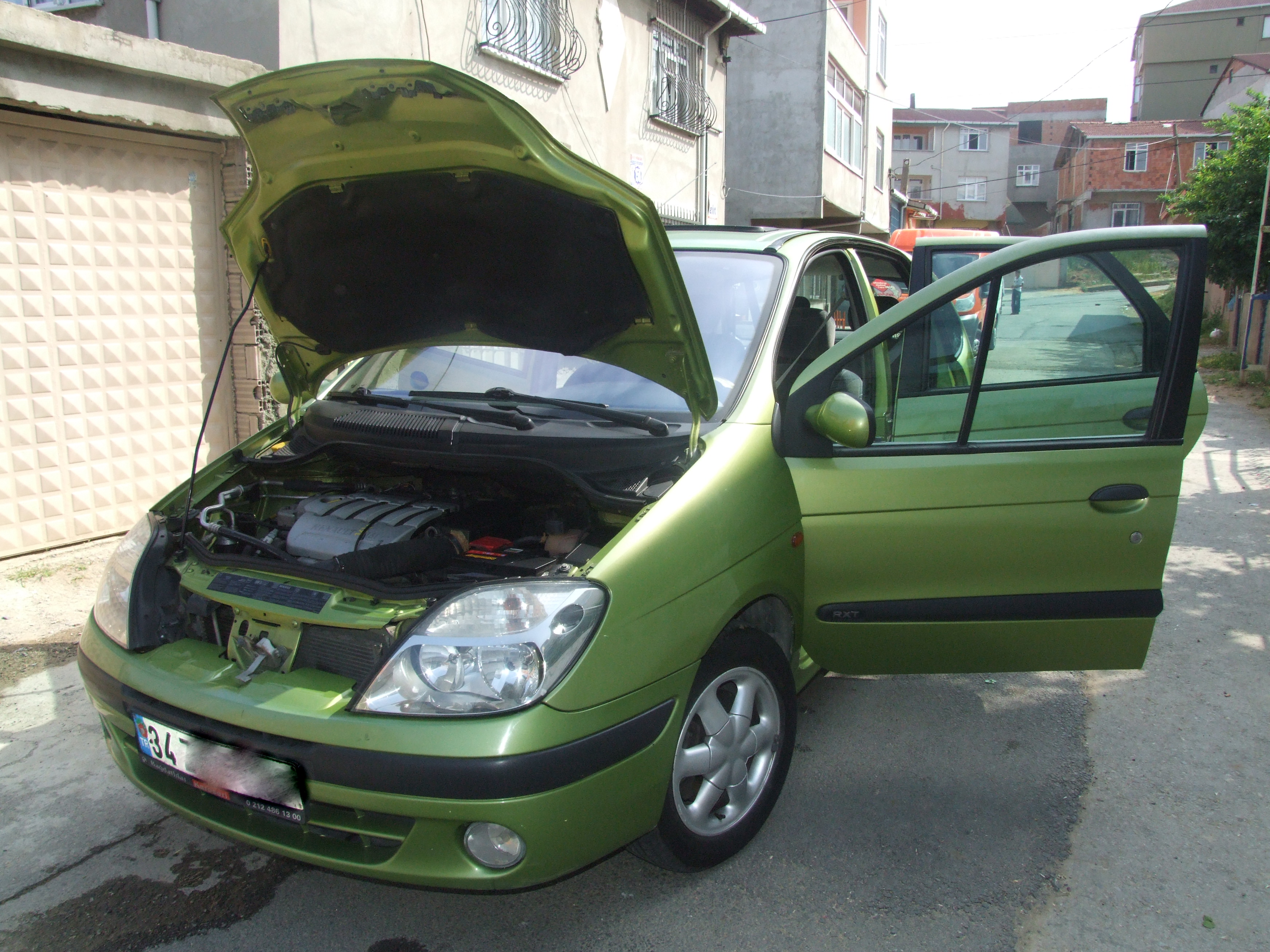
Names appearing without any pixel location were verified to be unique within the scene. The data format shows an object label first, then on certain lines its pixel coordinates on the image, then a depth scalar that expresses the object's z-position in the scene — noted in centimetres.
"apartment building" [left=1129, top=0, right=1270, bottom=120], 4397
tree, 1521
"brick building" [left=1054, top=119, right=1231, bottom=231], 4312
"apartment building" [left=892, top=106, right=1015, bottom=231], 5375
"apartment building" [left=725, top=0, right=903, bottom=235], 1966
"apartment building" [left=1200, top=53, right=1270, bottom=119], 2922
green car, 205
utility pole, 1269
